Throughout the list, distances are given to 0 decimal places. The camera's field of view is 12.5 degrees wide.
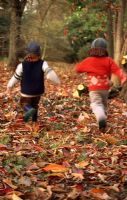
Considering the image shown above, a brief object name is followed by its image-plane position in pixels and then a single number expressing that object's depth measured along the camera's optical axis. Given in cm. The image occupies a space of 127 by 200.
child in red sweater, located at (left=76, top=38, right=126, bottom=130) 982
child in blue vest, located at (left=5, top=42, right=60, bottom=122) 1004
